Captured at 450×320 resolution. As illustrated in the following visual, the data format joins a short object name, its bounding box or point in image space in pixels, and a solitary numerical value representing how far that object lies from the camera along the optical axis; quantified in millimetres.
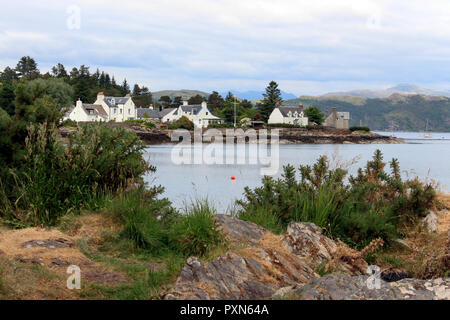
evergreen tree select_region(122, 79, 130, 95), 142475
